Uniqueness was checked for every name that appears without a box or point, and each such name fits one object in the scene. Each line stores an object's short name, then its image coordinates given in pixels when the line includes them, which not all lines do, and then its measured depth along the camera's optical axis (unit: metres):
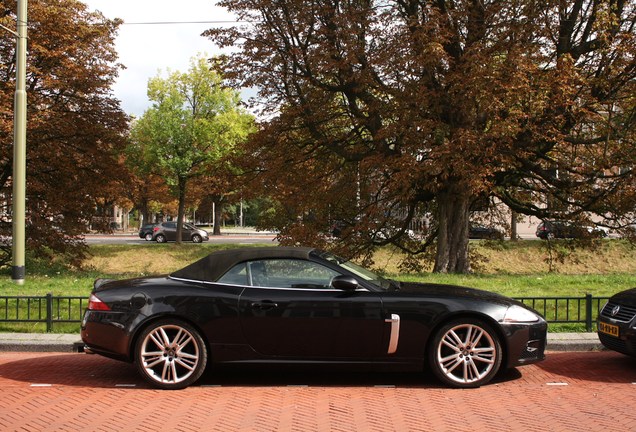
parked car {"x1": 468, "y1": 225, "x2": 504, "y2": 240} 24.25
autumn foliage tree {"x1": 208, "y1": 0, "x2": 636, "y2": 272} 15.42
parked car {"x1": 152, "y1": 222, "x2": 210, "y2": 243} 41.94
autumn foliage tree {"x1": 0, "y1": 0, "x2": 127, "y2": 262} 20.50
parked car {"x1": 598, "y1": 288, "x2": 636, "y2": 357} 6.32
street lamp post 13.24
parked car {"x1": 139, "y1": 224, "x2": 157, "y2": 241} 46.06
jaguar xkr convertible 5.81
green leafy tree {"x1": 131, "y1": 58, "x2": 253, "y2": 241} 37.19
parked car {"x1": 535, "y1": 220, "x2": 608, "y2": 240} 19.50
